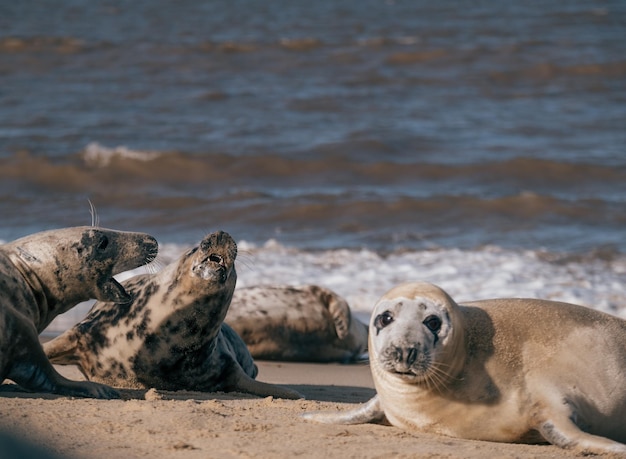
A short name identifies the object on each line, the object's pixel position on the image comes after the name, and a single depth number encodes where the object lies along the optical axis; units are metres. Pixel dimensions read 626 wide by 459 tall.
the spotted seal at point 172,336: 10.86
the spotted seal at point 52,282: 9.69
